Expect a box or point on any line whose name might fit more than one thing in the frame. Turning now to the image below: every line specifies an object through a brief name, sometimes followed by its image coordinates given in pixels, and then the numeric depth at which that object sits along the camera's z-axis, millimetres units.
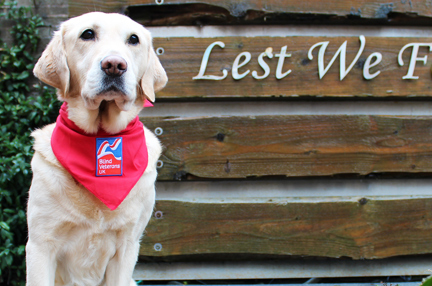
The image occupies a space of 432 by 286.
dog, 1734
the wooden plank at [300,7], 3018
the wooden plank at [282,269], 3148
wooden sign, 3037
